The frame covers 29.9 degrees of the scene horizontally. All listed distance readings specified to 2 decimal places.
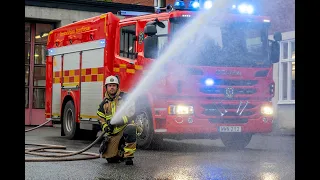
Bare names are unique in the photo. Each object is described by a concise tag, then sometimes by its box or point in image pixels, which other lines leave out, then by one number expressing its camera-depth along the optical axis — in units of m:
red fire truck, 11.01
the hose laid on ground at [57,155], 9.31
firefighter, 8.96
